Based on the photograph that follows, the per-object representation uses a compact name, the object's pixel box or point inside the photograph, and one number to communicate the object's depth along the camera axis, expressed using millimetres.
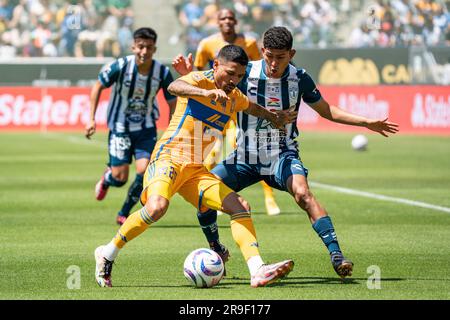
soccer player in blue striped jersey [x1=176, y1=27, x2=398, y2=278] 18969
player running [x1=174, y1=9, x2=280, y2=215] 29469
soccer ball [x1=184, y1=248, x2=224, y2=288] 16953
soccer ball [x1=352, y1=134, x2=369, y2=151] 50669
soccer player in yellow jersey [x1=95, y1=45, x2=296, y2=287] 17078
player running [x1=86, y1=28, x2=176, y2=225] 26328
